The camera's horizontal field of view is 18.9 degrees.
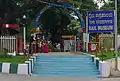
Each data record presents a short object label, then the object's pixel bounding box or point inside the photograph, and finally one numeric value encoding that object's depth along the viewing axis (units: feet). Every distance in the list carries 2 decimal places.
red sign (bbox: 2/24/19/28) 103.84
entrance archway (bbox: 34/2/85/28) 121.19
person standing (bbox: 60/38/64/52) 143.21
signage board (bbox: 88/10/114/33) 75.66
